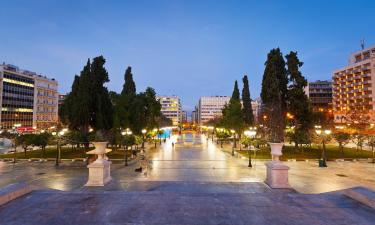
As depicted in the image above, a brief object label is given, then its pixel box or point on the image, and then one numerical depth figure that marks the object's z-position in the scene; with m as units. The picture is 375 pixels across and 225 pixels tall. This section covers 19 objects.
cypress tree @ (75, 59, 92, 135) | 34.19
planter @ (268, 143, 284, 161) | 13.33
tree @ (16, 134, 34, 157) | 32.56
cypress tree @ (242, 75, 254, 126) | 58.78
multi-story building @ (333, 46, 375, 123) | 93.81
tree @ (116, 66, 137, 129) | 41.19
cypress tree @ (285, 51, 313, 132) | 38.16
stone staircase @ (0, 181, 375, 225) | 7.83
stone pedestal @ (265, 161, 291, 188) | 12.96
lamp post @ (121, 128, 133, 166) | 37.47
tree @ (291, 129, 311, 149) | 35.31
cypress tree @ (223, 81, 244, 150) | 48.62
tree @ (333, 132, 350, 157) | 35.84
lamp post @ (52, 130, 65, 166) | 28.85
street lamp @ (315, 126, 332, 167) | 26.61
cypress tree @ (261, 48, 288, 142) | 38.44
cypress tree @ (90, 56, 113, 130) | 34.81
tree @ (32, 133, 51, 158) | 32.38
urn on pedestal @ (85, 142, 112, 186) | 13.52
